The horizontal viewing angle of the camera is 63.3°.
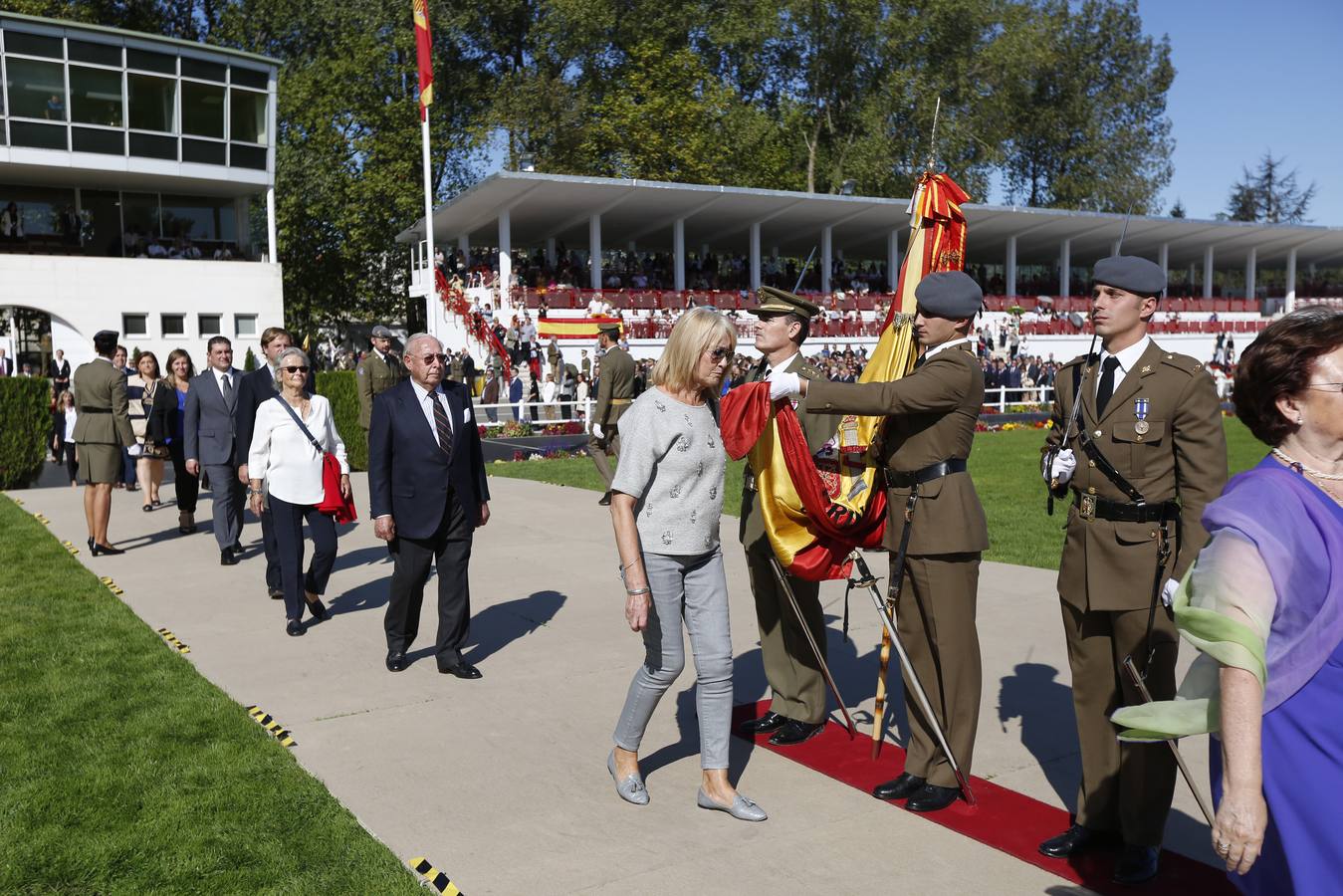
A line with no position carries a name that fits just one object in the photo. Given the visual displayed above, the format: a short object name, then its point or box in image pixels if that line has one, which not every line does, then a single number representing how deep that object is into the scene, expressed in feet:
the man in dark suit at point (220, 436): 32.50
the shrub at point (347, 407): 60.39
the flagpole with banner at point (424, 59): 87.92
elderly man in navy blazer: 21.22
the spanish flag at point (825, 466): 15.02
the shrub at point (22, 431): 52.90
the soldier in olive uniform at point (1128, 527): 12.38
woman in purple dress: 7.23
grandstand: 114.10
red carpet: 12.41
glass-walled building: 101.96
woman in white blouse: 24.80
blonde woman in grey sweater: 14.23
